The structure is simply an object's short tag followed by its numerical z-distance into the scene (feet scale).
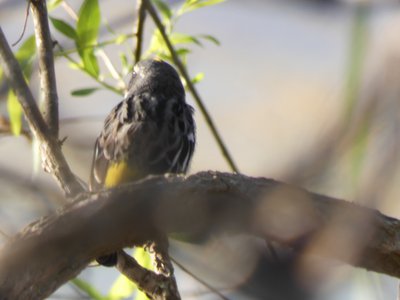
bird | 15.83
